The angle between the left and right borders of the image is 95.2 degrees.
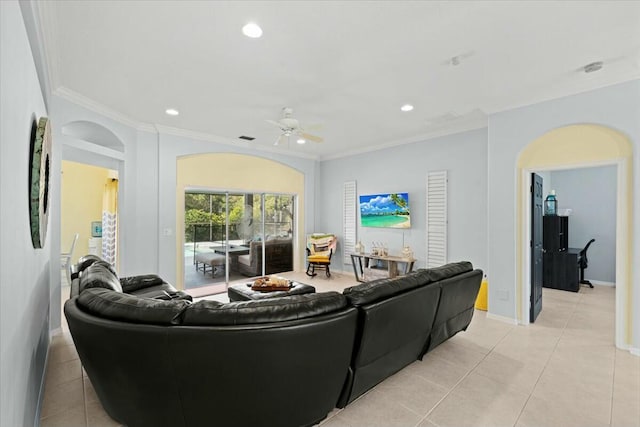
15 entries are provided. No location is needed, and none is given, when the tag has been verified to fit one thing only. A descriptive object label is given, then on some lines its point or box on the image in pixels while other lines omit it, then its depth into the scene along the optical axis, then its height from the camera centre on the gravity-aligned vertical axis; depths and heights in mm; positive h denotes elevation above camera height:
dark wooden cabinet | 5379 -859
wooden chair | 6609 -923
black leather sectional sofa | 1586 -821
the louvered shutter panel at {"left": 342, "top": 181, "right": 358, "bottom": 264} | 6863 -173
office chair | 5648 -941
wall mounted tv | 5824 +36
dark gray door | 3889 -484
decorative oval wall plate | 1789 +196
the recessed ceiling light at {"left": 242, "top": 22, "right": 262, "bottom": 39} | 2301 +1465
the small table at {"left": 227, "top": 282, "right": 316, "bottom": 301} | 3688 -1063
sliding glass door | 5613 -522
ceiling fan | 3846 +1154
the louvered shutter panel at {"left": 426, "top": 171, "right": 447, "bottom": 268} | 5316 -117
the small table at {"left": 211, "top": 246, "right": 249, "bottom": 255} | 5969 -813
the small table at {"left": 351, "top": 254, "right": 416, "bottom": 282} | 5603 -1017
